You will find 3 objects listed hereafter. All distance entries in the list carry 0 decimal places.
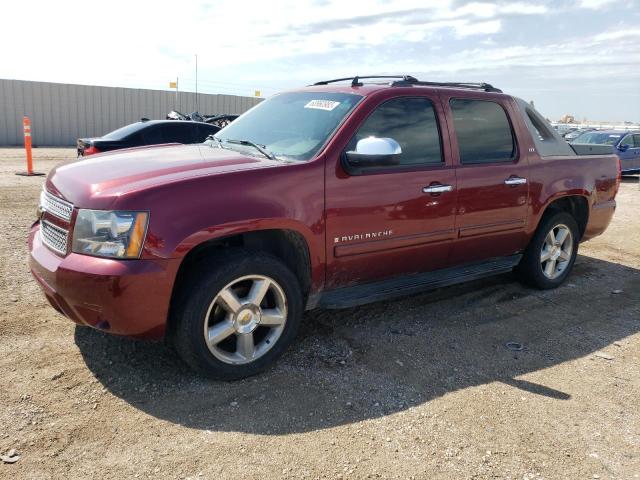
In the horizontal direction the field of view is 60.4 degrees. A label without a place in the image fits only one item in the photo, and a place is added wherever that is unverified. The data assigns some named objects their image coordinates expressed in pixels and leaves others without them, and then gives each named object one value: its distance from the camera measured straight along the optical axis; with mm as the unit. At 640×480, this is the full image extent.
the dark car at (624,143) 16453
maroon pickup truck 3053
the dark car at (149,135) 9469
